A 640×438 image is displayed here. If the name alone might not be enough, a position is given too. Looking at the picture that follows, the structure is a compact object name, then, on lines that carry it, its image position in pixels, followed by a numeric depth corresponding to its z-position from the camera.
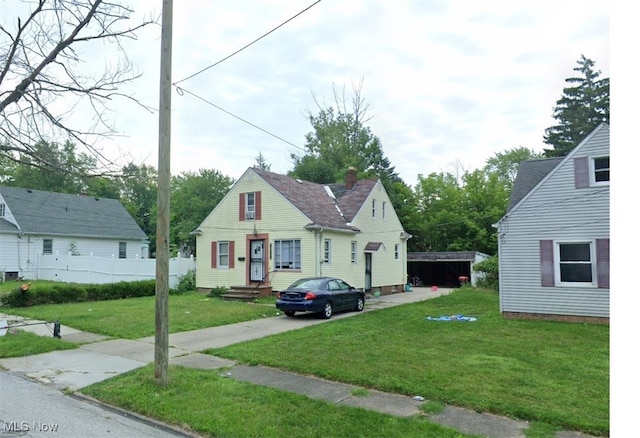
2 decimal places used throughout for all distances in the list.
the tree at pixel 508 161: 50.19
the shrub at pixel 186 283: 23.12
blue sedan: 14.20
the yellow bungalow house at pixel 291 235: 19.77
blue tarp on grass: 13.69
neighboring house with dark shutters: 12.78
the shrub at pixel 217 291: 20.90
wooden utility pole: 6.72
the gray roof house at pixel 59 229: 28.08
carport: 30.75
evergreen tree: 39.28
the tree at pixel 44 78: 8.13
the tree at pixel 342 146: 43.66
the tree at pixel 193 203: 41.44
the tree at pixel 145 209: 46.94
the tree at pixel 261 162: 46.41
